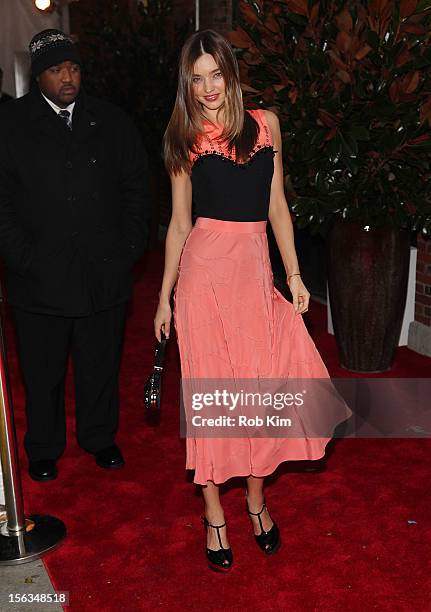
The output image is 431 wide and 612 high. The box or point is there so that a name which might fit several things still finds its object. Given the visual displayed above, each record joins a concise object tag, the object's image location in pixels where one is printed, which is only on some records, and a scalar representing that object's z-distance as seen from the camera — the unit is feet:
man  11.54
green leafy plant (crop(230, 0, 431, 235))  14.75
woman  10.04
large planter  16.81
